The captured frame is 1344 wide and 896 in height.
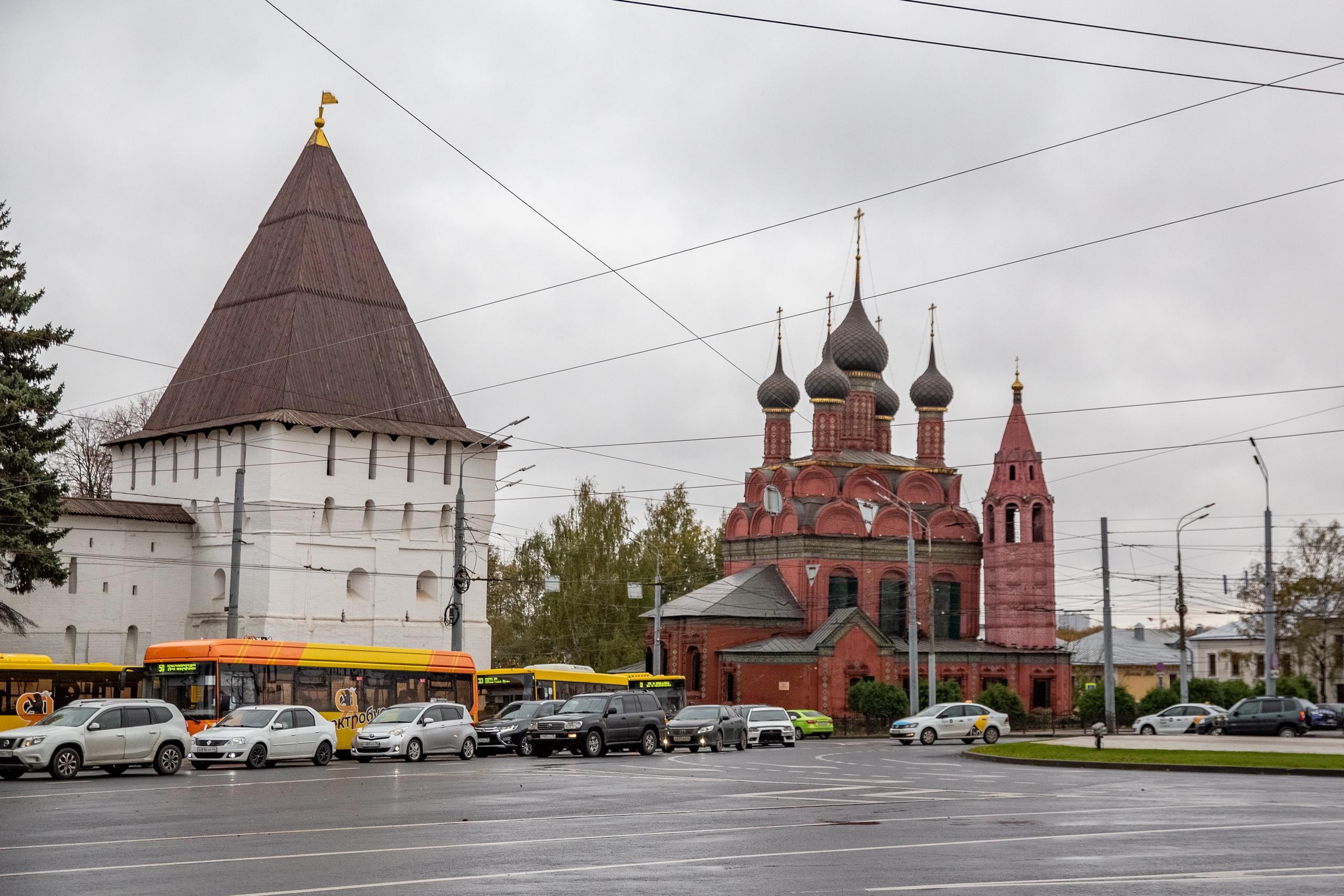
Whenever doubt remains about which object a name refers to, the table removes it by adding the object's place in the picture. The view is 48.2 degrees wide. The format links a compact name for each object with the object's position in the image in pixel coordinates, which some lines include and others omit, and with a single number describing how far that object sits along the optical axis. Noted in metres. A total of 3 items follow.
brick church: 62.50
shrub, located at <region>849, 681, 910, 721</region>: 58.62
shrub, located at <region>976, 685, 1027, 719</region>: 62.00
